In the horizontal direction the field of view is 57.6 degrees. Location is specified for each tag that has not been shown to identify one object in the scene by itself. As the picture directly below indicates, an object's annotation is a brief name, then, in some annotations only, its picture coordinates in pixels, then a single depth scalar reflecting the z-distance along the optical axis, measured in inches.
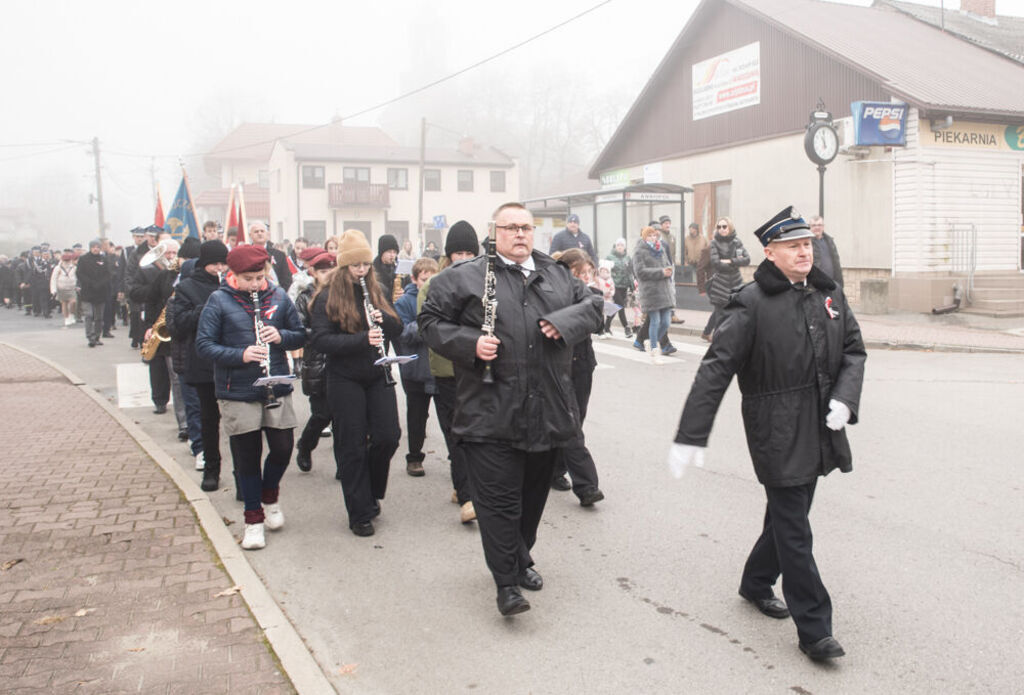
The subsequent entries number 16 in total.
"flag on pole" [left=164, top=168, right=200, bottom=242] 492.4
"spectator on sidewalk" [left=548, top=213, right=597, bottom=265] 593.0
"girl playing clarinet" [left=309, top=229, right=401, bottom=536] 222.8
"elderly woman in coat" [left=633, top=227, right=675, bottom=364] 502.6
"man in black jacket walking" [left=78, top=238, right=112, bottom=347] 647.8
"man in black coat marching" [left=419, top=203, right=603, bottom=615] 167.5
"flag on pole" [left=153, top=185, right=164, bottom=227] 536.1
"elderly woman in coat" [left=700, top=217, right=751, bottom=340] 522.3
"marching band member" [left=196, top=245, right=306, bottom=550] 216.8
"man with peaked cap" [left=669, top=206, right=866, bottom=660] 151.7
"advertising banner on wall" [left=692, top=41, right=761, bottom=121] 946.1
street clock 715.4
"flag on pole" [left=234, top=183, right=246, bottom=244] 459.2
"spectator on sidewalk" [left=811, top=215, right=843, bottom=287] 499.5
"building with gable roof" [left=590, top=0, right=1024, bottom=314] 753.6
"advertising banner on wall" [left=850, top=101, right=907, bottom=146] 738.8
